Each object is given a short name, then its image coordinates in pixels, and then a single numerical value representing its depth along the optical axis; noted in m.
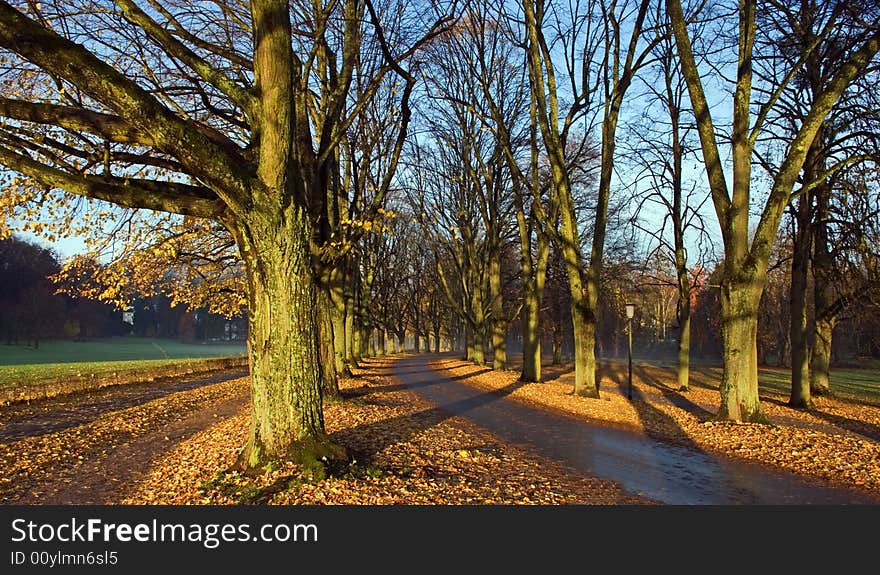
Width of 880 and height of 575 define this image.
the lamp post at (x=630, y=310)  18.42
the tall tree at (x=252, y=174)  5.70
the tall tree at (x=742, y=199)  11.38
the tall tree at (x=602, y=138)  16.88
